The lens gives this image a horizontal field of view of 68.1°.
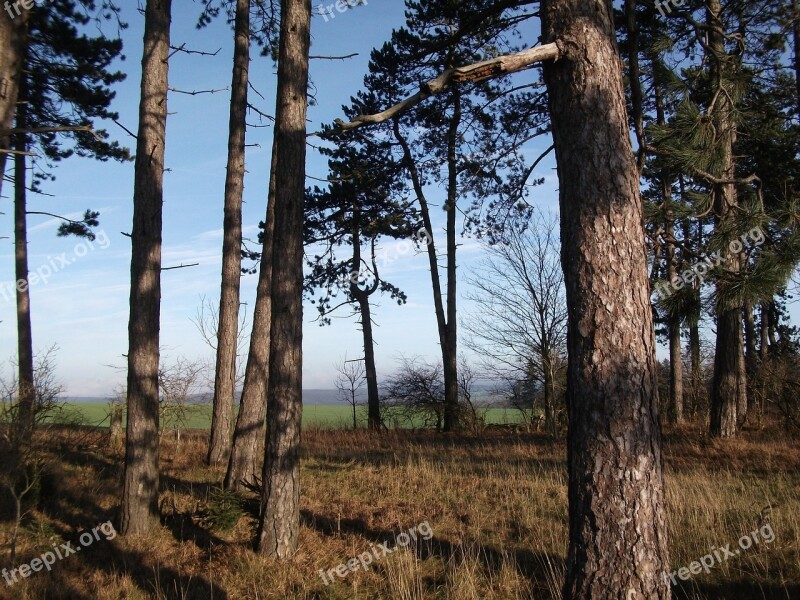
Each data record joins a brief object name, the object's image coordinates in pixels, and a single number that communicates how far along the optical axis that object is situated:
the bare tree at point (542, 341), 15.46
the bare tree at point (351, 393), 22.03
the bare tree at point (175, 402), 13.80
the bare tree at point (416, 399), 18.97
